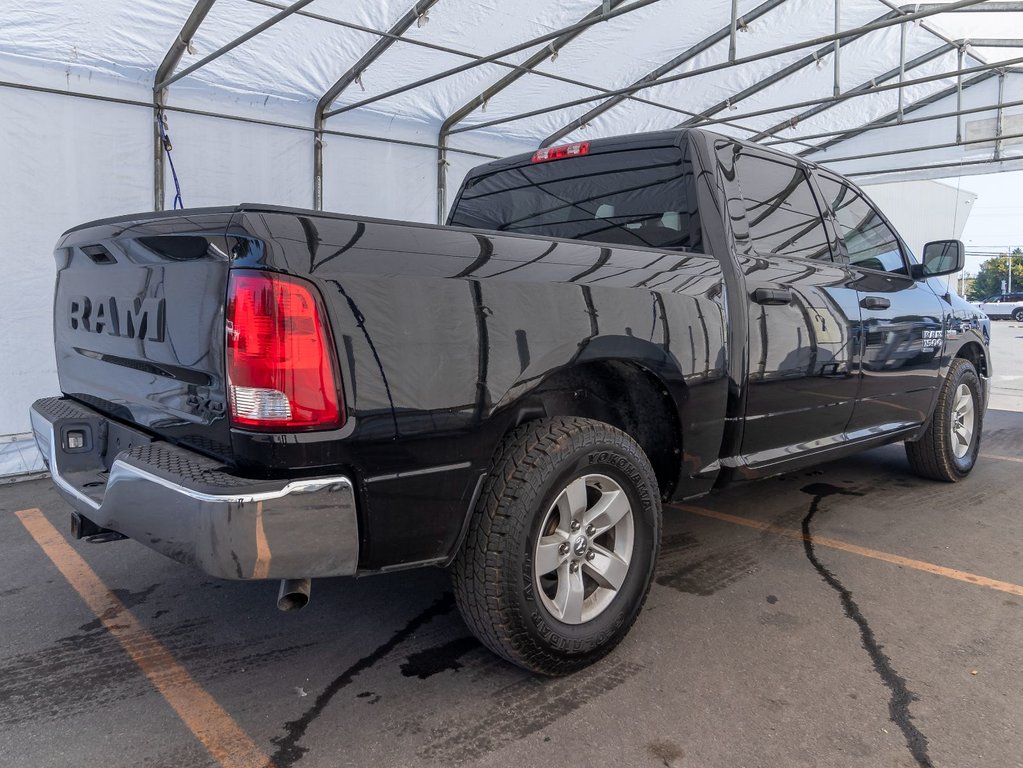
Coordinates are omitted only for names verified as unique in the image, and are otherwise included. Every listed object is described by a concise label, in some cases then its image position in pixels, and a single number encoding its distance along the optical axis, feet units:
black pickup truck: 6.02
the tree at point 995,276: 240.28
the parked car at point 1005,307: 115.65
